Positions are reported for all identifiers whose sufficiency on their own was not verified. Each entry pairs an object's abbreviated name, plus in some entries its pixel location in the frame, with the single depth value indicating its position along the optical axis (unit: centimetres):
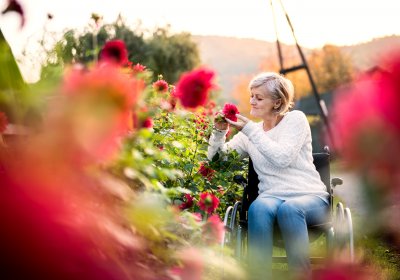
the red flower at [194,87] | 89
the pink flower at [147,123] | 86
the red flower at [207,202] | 161
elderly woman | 241
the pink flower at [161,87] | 166
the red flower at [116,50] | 70
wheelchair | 254
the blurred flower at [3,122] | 43
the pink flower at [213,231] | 96
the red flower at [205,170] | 272
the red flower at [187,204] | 229
